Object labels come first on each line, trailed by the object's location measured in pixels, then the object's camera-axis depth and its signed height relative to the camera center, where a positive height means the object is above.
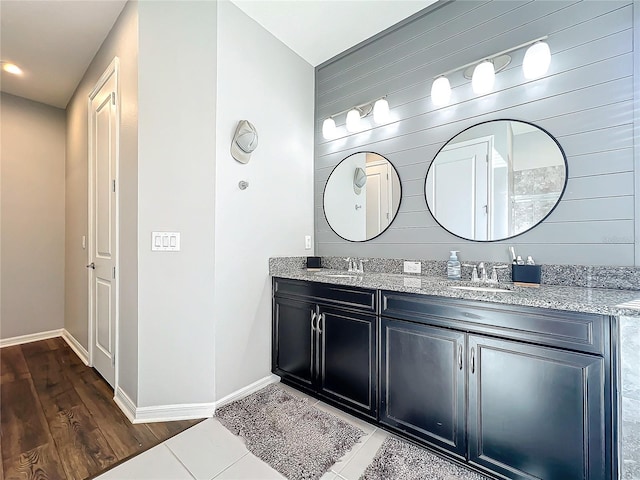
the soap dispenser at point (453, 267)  1.84 -0.18
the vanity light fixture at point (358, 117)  2.28 +1.06
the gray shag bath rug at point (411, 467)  1.33 -1.11
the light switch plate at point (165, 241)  1.79 +0.00
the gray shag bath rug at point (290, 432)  1.44 -1.13
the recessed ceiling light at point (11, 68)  2.62 +1.64
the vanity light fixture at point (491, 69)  1.61 +1.06
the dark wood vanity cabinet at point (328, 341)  1.71 -0.68
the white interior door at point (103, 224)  2.12 +0.14
